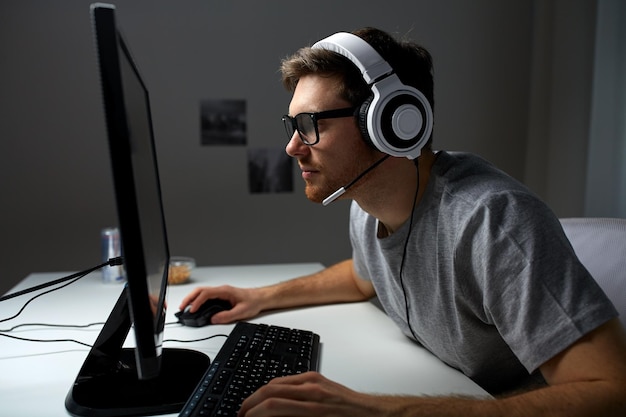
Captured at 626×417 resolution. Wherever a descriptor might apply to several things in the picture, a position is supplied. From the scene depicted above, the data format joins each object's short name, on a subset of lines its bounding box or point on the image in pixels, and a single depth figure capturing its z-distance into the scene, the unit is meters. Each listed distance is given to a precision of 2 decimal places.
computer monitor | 0.54
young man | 0.67
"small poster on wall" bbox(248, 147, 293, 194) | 2.31
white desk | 0.81
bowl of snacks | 1.55
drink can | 1.53
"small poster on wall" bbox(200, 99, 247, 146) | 2.25
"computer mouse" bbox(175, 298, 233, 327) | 1.13
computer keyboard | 0.70
